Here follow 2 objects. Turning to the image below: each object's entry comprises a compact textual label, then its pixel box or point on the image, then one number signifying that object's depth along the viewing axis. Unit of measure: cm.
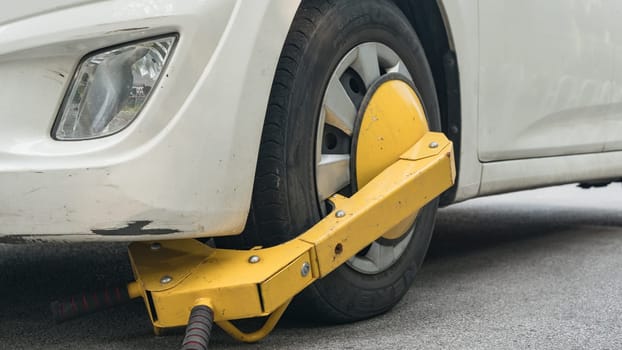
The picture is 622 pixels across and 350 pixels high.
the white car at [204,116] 139
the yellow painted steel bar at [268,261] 147
